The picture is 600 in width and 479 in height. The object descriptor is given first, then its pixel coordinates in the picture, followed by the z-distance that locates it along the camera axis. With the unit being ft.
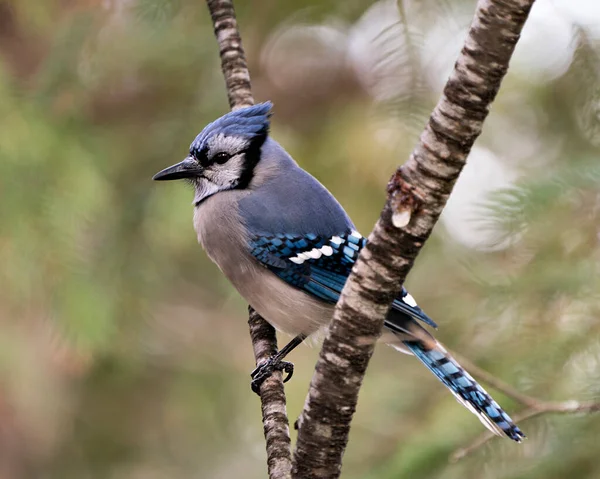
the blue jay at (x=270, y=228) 13.55
